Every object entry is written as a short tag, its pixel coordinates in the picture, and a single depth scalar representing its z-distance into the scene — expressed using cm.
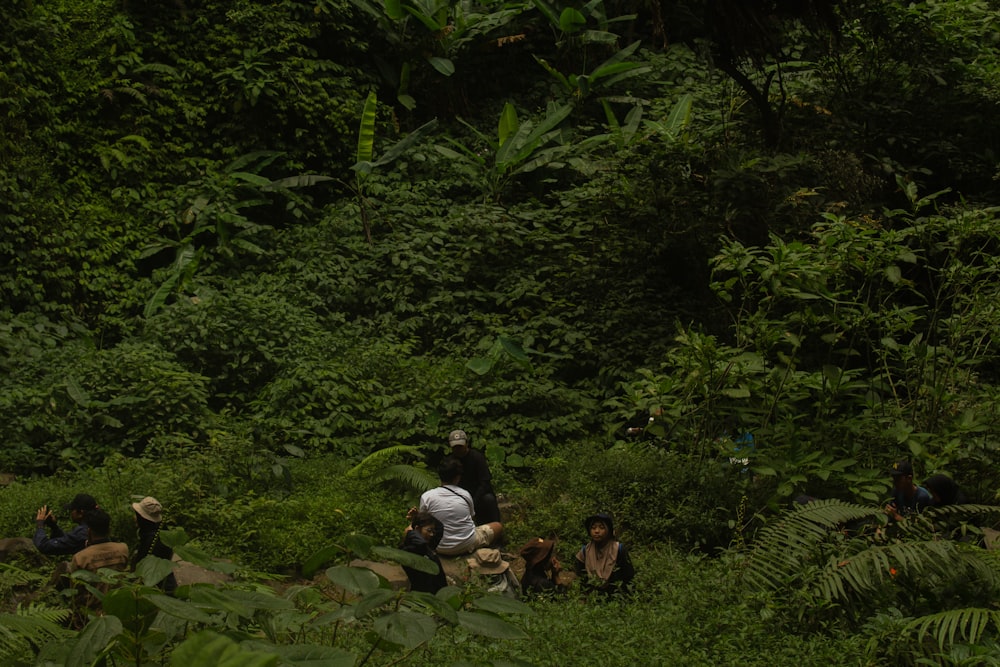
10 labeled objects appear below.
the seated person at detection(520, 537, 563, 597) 710
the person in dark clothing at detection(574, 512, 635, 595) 679
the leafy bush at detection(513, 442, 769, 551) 772
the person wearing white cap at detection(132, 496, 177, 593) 611
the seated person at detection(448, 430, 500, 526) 804
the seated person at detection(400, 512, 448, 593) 633
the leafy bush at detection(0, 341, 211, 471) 883
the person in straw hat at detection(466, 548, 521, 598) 720
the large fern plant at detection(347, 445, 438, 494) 843
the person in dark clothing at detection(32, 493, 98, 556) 613
